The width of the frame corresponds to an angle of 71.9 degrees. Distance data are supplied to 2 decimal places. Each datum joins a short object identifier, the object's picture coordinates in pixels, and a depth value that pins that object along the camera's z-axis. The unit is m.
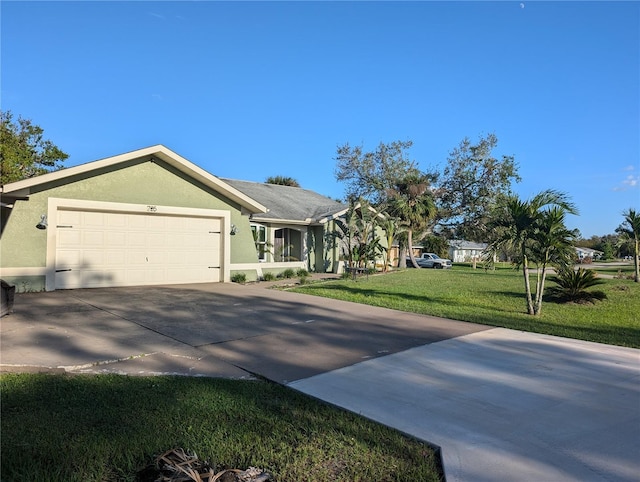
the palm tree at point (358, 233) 20.31
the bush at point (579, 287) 11.86
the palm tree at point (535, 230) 9.92
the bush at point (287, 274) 18.16
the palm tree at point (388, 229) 22.72
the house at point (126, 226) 11.73
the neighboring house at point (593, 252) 74.80
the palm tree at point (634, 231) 18.56
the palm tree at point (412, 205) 32.19
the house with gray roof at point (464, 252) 68.06
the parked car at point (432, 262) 38.97
